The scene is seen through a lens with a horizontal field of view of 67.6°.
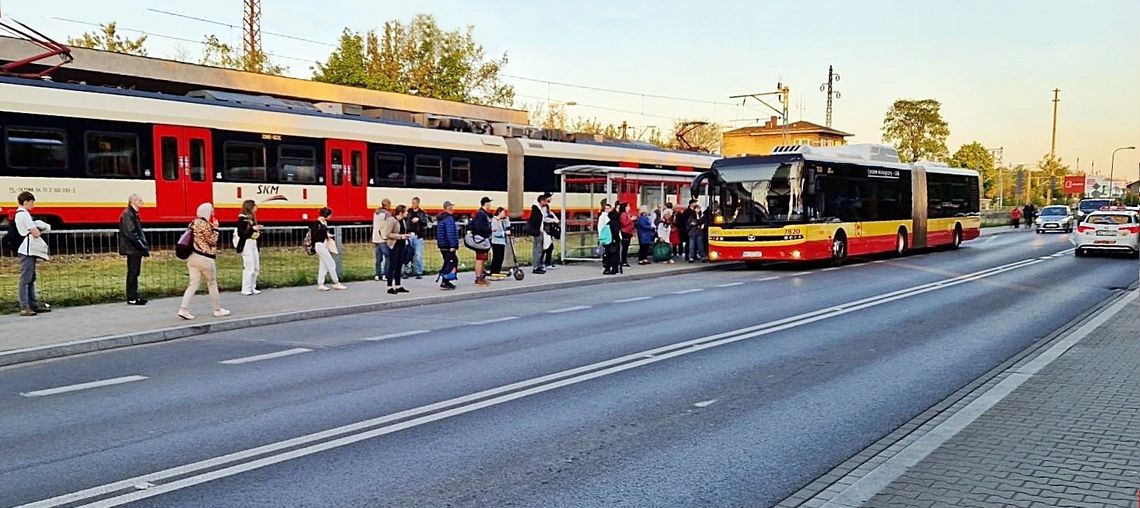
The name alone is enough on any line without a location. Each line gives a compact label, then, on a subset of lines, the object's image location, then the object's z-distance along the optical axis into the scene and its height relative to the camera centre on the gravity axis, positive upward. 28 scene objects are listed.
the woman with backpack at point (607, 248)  20.02 -1.38
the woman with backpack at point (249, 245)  14.75 -1.01
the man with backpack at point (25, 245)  11.96 -0.84
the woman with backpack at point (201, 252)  11.97 -0.93
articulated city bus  21.30 -0.36
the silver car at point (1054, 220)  46.72 -1.52
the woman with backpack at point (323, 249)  15.85 -1.14
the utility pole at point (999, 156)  86.60 +3.81
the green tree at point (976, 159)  76.38 +2.95
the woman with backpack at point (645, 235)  23.19 -1.23
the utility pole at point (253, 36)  48.81 +8.81
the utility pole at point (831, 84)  52.06 +6.54
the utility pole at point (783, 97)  45.30 +5.01
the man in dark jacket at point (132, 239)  13.04 -0.80
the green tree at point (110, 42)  42.91 +7.30
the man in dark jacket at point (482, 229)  16.75 -0.79
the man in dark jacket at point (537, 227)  19.81 -0.88
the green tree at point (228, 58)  49.62 +7.60
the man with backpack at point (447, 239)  16.19 -0.96
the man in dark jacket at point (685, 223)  24.09 -0.94
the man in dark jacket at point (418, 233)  17.50 -0.96
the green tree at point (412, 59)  55.37 +8.49
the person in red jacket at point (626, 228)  21.50 -0.97
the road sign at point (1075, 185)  87.62 +0.77
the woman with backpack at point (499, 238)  17.91 -1.03
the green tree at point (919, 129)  70.06 +5.16
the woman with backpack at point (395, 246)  15.68 -1.08
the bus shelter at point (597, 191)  22.95 -0.04
